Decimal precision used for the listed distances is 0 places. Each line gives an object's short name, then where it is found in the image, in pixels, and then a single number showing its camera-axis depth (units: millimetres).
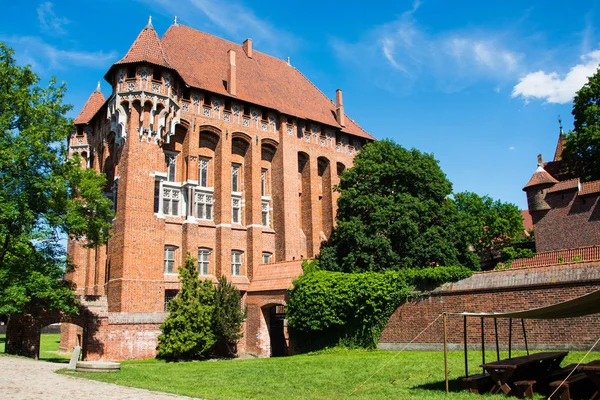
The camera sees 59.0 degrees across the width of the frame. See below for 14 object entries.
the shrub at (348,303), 22844
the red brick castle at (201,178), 25297
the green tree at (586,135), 31516
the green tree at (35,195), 19688
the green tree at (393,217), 26000
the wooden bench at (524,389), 9797
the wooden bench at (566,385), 9148
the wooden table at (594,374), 9008
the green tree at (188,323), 23422
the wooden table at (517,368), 10234
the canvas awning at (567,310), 9273
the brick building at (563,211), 33469
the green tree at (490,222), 45781
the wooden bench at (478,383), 10562
